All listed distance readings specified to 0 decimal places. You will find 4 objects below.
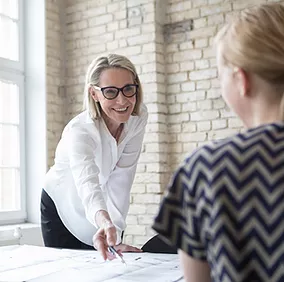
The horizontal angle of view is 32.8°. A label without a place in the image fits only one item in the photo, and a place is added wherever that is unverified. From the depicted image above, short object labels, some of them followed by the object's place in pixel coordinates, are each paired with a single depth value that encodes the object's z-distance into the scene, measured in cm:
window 402
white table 158
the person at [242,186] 70
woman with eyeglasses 215
